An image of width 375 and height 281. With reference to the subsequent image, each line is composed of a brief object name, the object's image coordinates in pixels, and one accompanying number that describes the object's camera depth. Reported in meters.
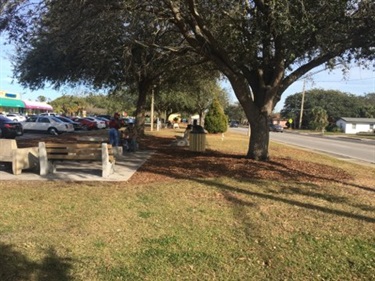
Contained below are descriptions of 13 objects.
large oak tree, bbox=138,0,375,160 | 9.77
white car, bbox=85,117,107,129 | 48.23
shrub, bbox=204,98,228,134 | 41.31
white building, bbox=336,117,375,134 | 95.00
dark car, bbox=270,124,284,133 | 73.93
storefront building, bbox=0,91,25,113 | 72.50
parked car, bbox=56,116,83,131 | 37.62
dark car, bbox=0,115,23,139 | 25.61
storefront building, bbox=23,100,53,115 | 84.38
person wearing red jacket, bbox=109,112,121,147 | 16.98
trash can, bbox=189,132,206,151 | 16.55
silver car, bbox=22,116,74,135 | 33.50
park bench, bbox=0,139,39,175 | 10.05
